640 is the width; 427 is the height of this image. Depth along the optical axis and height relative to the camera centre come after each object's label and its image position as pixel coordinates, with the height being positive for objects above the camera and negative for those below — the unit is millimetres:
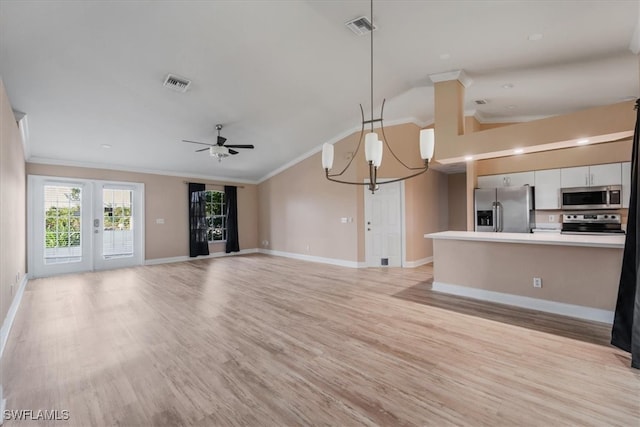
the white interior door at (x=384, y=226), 6141 -282
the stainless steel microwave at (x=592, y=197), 4625 +237
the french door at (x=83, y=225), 5617 -173
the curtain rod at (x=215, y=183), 8195 +960
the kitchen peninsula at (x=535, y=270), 2961 -716
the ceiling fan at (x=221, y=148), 5027 +1230
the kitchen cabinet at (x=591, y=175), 4668 +621
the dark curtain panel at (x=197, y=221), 7797 -147
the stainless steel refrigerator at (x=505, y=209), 5324 +53
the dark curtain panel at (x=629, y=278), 2324 -591
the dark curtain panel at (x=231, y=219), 8553 -113
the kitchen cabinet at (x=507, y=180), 5430 +656
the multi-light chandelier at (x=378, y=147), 2395 +579
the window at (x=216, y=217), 8328 -44
